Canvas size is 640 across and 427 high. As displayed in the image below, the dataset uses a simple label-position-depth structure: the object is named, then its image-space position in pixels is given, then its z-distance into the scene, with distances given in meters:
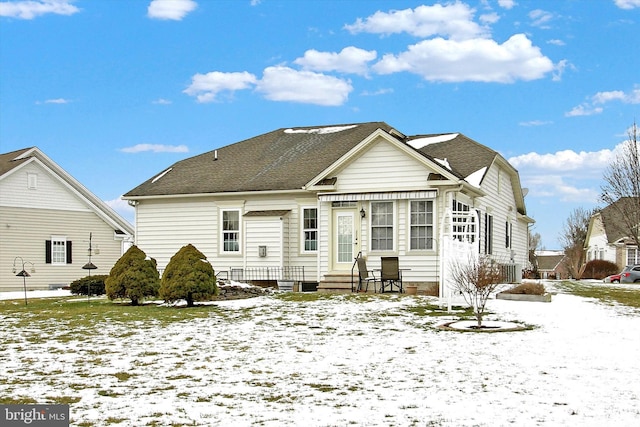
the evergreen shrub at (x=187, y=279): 18.27
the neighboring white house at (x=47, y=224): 31.84
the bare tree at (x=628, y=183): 37.19
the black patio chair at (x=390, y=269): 21.66
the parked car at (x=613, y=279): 42.81
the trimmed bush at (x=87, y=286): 25.48
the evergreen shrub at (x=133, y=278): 19.39
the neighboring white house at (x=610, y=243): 53.88
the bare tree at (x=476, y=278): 14.29
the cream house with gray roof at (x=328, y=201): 22.69
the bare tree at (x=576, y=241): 66.81
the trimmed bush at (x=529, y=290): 19.30
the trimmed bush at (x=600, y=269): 51.44
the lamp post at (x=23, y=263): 31.95
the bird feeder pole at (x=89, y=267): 21.52
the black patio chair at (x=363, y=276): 22.44
